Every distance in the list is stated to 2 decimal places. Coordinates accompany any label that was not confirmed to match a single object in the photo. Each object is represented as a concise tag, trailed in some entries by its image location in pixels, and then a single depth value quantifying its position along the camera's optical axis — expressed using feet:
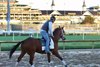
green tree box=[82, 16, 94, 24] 278.97
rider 37.04
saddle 37.01
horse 35.96
